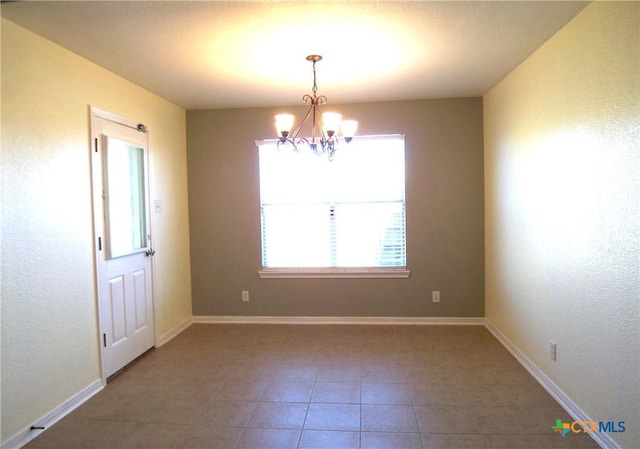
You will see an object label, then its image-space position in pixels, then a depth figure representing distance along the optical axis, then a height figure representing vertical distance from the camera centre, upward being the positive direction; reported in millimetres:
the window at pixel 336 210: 4422 +20
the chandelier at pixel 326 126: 2804 +635
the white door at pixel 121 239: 3061 -197
